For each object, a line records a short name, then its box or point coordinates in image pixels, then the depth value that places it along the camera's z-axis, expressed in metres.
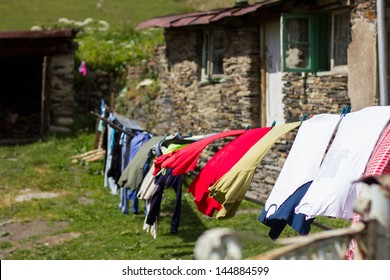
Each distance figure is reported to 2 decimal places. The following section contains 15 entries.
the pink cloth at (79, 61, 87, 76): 20.23
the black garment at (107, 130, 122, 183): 12.73
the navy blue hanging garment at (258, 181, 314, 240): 6.61
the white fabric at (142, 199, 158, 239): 10.49
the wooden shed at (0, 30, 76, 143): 18.94
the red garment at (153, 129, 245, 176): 8.17
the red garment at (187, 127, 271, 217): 7.57
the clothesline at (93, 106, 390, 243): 6.37
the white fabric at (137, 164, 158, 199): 10.27
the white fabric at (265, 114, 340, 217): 6.72
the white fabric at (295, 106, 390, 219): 6.19
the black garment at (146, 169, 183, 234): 10.10
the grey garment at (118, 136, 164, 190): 10.46
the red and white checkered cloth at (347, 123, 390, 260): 6.11
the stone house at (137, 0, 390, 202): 10.93
